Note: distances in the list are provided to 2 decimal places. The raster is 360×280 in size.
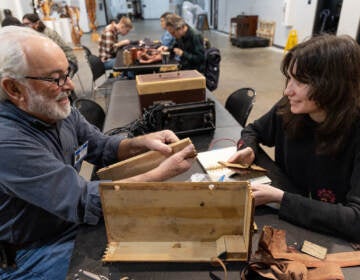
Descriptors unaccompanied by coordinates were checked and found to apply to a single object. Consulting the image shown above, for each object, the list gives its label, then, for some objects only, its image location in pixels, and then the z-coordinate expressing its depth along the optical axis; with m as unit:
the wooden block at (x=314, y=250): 0.82
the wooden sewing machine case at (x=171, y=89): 1.88
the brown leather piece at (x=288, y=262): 0.73
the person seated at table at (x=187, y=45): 3.78
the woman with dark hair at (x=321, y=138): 0.95
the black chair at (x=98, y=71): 3.96
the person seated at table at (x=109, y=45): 4.83
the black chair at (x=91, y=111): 2.15
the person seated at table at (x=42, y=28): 3.91
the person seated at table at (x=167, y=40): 4.56
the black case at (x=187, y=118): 1.65
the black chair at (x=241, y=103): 2.17
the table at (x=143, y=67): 3.31
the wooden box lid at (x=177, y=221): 0.78
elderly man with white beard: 0.89
